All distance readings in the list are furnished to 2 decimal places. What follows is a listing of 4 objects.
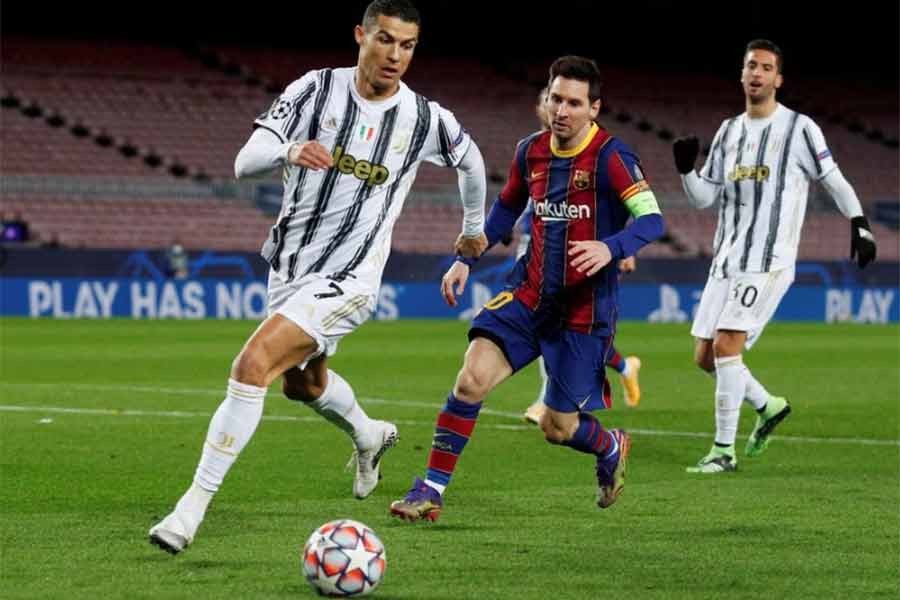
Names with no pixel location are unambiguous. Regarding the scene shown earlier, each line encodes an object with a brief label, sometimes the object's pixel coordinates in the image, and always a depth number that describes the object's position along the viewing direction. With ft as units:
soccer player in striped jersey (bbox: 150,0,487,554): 42.52
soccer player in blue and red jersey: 46.37
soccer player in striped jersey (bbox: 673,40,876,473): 61.11
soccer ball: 34.19
